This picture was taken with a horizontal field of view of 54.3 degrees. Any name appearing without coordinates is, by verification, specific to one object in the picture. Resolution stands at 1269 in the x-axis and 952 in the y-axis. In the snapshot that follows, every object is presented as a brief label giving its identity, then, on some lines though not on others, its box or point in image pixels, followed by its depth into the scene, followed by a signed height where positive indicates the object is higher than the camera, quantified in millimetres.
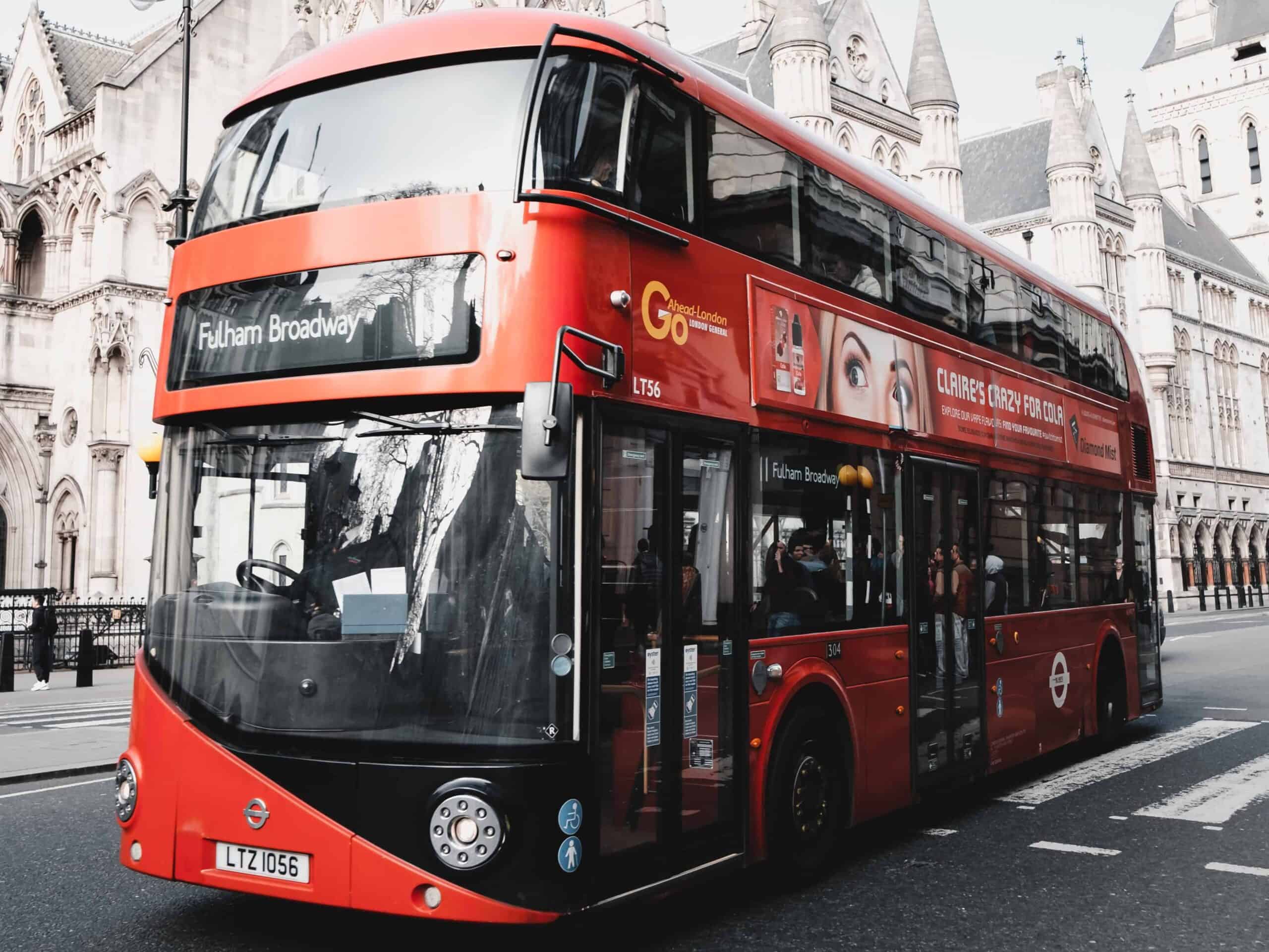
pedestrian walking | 19312 -1064
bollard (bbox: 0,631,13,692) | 19203 -1372
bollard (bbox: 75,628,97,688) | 20078 -1475
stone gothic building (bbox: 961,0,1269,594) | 54688 +15125
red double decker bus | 4688 +325
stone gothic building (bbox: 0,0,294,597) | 30781 +7454
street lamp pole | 7654 +3481
